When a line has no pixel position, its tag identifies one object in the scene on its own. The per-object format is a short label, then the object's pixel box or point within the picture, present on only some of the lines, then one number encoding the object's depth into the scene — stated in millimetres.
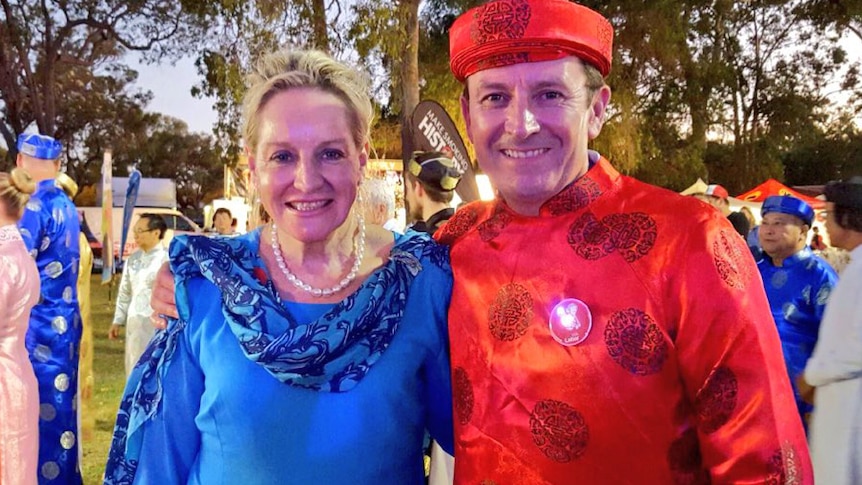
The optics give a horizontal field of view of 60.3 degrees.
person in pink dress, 3572
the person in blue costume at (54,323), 4293
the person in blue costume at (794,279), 4535
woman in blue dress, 1597
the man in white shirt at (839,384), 3012
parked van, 21422
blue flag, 10750
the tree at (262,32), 10406
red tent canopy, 13828
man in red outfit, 1355
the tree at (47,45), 19016
